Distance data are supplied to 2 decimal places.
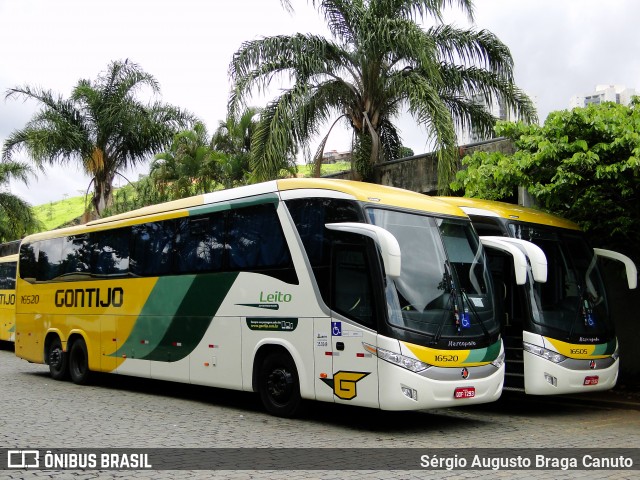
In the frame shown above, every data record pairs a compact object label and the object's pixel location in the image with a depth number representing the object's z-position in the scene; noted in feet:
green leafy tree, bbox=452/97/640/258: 39.68
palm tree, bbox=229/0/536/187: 56.59
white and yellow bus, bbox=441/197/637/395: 37.19
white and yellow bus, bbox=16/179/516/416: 31.22
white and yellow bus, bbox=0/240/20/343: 82.64
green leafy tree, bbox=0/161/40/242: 126.31
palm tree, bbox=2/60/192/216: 88.53
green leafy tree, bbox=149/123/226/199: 94.43
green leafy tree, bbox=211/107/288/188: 95.50
